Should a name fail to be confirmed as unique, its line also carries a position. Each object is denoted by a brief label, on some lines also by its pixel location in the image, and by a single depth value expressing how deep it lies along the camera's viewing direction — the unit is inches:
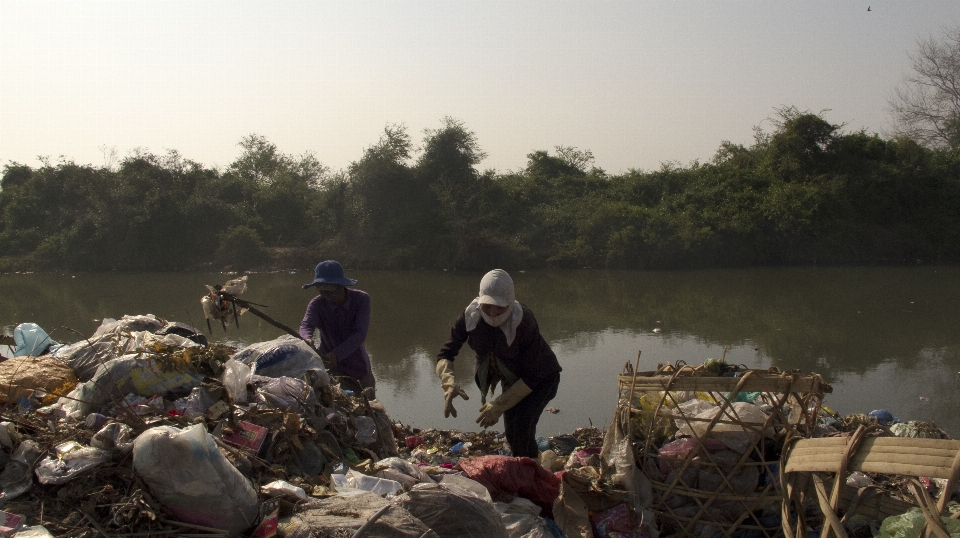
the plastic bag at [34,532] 87.5
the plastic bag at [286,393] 135.3
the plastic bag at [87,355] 144.6
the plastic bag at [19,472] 97.2
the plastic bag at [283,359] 153.4
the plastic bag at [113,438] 101.5
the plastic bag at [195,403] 123.9
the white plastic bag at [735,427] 115.2
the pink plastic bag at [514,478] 116.2
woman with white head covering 133.4
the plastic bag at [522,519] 110.1
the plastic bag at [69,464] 97.4
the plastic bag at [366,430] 145.1
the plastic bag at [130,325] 171.8
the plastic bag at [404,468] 120.5
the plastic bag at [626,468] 116.6
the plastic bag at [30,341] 169.5
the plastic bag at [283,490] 104.6
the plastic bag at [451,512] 96.1
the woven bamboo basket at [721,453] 112.8
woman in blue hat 174.1
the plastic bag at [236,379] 133.2
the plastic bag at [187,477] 93.4
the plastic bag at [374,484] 113.1
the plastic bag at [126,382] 125.3
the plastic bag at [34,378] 129.2
